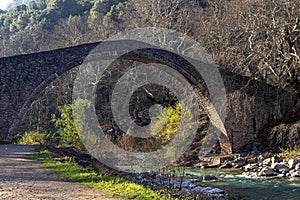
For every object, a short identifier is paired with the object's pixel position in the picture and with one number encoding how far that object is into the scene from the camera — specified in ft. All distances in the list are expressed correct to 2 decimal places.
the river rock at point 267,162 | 41.46
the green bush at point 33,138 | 58.23
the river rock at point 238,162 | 44.62
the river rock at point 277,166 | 38.34
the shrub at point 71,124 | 48.32
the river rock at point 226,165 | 45.18
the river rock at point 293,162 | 37.71
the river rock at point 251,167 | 41.31
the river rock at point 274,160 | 41.33
